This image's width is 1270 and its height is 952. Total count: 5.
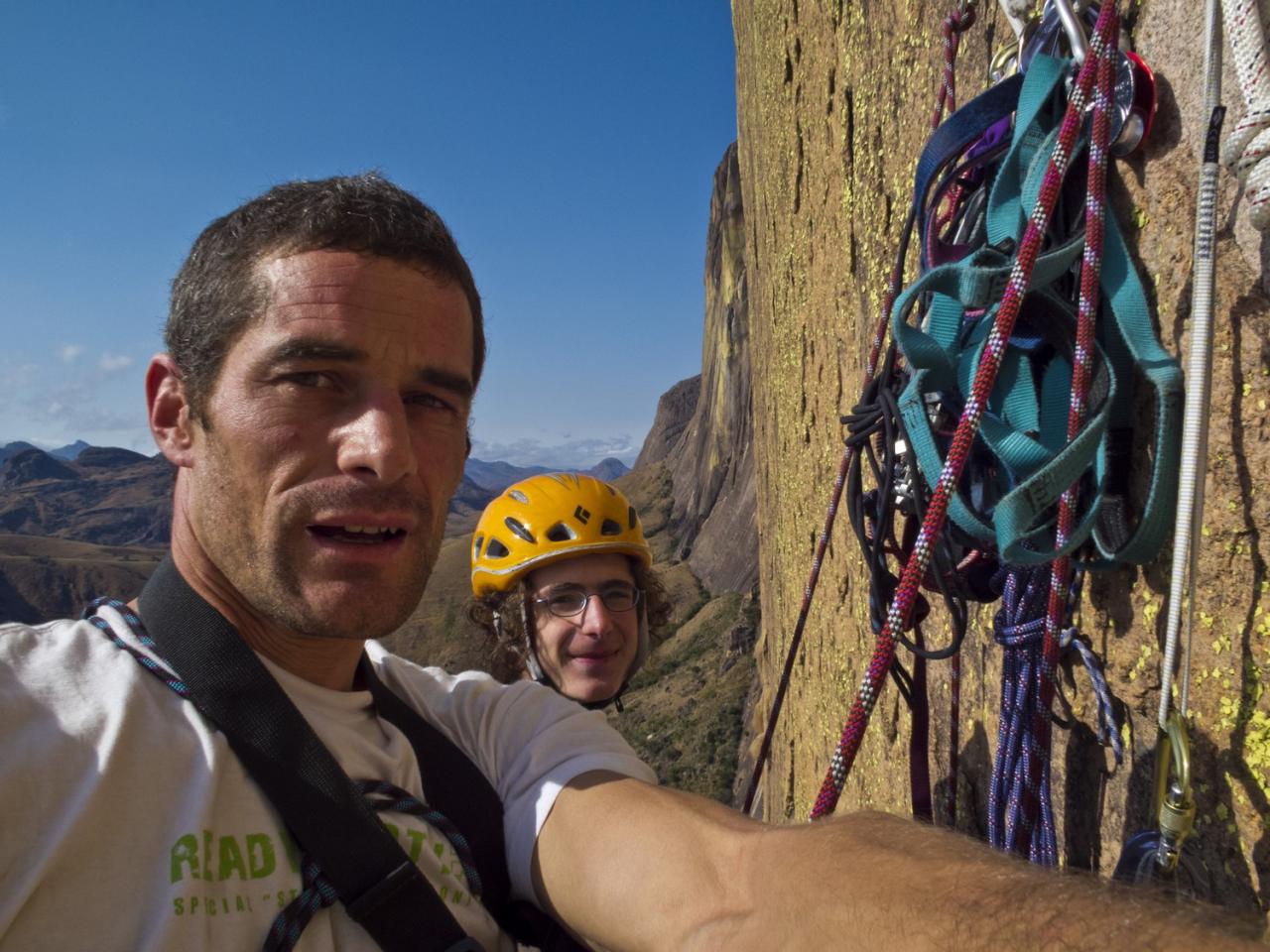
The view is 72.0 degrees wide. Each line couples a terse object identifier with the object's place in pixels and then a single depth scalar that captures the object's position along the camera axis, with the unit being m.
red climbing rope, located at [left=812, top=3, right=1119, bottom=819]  0.38
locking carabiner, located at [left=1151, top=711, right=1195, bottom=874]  0.33
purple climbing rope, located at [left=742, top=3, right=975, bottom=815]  0.55
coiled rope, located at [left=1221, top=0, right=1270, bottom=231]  0.31
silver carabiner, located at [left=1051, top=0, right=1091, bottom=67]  0.39
